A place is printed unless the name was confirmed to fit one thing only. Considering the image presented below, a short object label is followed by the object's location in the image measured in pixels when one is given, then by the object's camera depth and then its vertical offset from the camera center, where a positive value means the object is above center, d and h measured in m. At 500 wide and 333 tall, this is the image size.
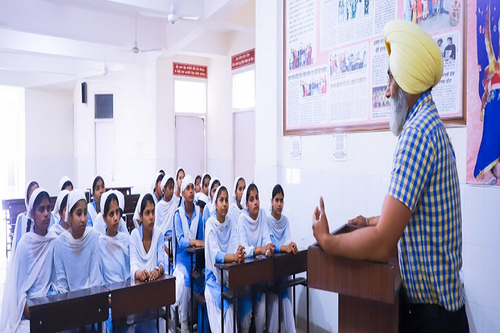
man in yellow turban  1.08 -0.16
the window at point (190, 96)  9.00 +1.40
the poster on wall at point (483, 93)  2.14 +0.36
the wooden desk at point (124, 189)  7.63 -0.60
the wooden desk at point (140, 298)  2.20 -0.80
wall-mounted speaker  10.78 +1.80
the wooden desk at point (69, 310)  1.94 -0.77
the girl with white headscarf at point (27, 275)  2.51 -0.77
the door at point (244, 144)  7.70 +0.27
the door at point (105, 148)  10.45 +0.27
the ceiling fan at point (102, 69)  8.80 +2.24
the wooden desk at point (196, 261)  3.35 -0.90
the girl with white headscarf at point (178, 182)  5.88 -0.36
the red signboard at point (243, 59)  7.51 +1.93
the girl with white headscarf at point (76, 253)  2.68 -0.65
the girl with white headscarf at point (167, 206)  4.94 -0.62
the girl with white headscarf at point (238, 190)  4.68 -0.38
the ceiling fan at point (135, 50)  6.63 +1.81
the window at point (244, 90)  7.63 +1.34
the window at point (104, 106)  10.37 +1.37
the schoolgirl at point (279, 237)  3.11 -0.70
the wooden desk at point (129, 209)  6.14 -0.80
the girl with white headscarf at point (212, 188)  5.04 -0.38
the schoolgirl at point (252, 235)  3.06 -0.65
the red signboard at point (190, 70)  8.86 +1.98
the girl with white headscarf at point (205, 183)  5.76 -0.37
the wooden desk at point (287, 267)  2.85 -0.81
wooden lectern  1.14 -0.38
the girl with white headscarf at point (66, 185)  4.84 -0.33
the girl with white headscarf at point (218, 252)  2.91 -0.72
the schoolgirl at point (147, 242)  2.79 -0.61
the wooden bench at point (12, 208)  5.46 -0.70
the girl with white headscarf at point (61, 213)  3.27 -0.47
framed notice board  2.43 +0.75
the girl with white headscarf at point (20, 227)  3.56 -0.61
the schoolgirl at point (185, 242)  3.54 -0.78
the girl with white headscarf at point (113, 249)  2.85 -0.65
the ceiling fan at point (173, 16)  5.21 +1.87
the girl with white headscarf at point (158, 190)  5.75 -0.46
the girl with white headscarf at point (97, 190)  4.67 -0.38
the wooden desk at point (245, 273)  2.65 -0.79
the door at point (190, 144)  9.02 +0.32
